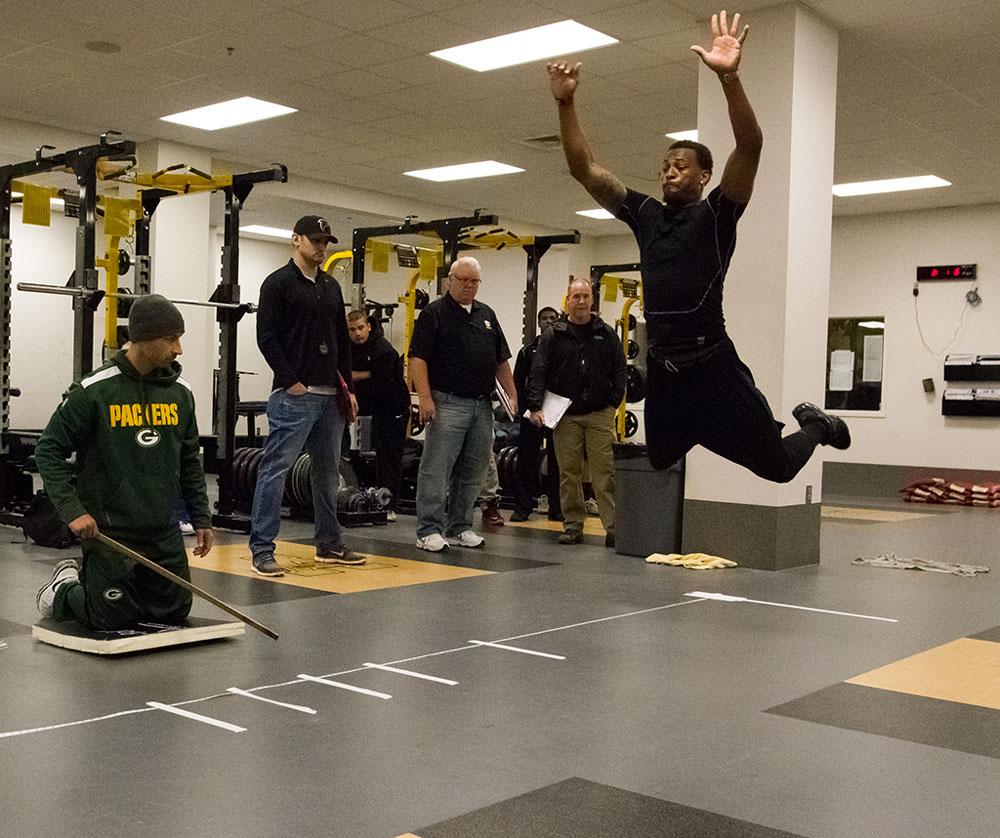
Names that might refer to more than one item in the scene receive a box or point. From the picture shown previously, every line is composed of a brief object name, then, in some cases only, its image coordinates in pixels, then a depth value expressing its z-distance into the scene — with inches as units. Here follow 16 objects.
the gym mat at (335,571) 210.5
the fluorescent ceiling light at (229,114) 358.6
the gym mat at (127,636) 145.8
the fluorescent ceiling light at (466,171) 443.5
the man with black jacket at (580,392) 279.1
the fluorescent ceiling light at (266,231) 617.8
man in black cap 215.0
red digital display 478.3
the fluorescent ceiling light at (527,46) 279.7
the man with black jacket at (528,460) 332.8
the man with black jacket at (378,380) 313.4
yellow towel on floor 245.0
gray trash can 260.5
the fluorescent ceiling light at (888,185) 434.6
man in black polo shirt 251.6
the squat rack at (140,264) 257.4
